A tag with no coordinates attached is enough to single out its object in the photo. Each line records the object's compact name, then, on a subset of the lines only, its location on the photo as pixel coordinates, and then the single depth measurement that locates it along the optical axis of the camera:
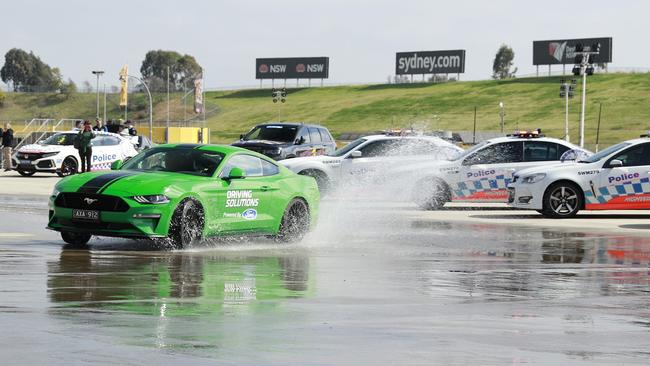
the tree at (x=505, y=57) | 196.38
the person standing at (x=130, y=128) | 44.75
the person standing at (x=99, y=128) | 43.91
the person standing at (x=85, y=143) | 36.16
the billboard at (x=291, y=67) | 171.12
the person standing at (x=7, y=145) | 45.06
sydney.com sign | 158.25
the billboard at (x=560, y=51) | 141.88
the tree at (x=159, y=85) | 182.88
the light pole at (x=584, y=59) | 46.25
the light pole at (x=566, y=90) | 78.00
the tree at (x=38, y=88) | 188.25
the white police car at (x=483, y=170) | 26.31
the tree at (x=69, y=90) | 181.25
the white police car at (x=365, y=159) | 28.53
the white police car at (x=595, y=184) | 24.02
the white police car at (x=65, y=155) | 39.16
